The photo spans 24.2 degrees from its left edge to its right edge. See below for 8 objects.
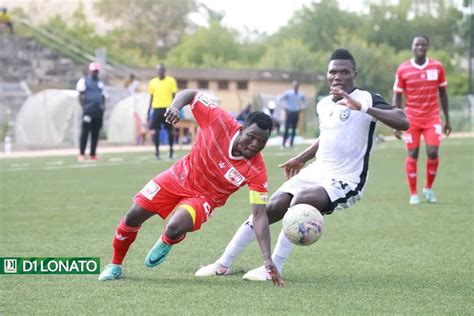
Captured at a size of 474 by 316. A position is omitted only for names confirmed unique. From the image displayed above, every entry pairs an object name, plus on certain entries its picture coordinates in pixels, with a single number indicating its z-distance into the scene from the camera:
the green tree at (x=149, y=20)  92.69
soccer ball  8.26
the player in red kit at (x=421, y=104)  15.29
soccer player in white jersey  8.86
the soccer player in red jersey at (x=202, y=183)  8.52
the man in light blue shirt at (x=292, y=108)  32.41
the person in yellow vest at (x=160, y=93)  24.55
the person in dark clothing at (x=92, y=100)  23.69
